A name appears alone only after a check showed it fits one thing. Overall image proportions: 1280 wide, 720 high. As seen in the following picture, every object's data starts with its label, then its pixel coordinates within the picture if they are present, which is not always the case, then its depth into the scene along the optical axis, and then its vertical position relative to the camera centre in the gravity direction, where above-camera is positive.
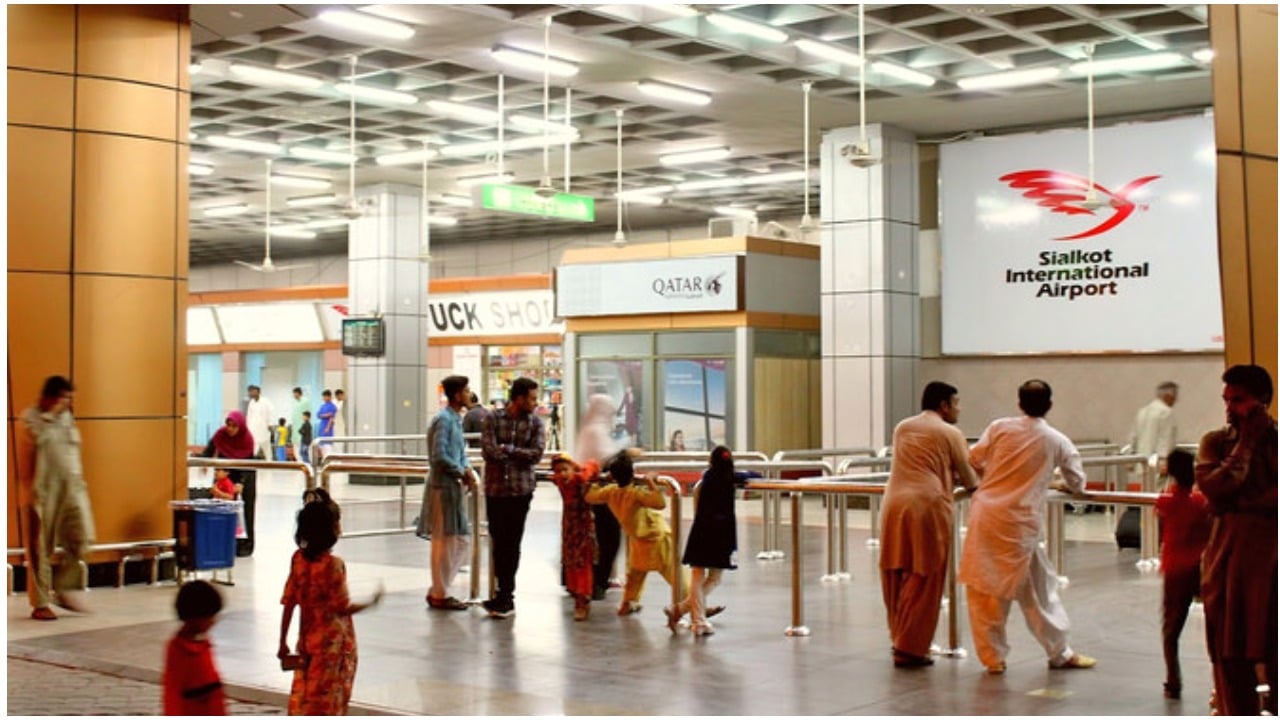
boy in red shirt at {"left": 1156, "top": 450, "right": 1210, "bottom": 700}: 7.22 -0.57
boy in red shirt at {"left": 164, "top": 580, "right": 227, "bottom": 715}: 5.29 -0.83
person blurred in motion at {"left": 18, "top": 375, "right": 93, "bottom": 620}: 10.12 -0.47
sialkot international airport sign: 18.98 +2.22
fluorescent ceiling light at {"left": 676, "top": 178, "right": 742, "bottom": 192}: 27.78 +4.24
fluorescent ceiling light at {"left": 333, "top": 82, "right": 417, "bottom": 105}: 18.94 +4.03
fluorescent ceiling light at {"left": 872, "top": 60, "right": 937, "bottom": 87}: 17.55 +3.96
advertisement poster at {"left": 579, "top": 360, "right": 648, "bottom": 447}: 23.88 +0.46
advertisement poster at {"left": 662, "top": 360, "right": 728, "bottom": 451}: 22.91 +0.21
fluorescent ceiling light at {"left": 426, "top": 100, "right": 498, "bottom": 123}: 19.92 +4.04
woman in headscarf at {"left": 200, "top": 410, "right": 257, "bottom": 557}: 14.55 -0.23
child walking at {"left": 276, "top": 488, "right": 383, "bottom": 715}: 6.33 -0.83
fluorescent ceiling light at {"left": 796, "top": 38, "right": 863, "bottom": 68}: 16.69 +4.00
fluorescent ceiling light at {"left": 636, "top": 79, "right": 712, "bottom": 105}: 18.75 +4.02
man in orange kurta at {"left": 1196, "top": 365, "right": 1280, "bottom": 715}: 5.91 -0.40
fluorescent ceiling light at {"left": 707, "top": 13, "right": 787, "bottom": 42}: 15.66 +4.01
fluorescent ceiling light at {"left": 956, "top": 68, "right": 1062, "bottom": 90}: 17.91 +3.96
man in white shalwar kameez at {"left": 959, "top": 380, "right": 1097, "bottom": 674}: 8.15 -0.59
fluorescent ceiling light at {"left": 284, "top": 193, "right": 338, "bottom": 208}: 28.88 +4.14
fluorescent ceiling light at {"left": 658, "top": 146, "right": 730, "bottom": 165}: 24.08 +4.13
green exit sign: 17.27 +2.47
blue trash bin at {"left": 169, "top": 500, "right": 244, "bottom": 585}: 11.96 -0.90
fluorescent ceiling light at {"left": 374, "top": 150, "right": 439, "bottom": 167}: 23.89 +4.10
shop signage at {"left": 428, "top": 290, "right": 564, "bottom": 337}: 31.92 +2.23
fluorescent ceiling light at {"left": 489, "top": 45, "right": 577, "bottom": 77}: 16.87 +3.98
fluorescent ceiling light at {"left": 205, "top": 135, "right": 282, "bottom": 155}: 22.83 +4.13
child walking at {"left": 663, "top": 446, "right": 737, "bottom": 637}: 9.50 -0.69
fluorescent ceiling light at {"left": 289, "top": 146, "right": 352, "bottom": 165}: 23.89 +4.14
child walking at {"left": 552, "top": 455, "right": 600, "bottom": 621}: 10.56 -0.73
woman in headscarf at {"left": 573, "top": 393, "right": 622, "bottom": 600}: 11.20 -0.26
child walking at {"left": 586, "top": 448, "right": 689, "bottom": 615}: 10.19 -0.65
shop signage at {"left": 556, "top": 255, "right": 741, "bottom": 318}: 22.75 +2.01
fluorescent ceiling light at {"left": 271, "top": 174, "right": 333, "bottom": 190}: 26.88 +4.18
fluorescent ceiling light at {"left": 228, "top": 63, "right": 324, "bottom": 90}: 17.80 +4.03
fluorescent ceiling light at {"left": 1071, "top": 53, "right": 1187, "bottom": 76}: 17.11 +3.94
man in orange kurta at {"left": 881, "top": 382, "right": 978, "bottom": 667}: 8.36 -0.55
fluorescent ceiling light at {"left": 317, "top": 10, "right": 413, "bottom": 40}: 15.38 +3.98
